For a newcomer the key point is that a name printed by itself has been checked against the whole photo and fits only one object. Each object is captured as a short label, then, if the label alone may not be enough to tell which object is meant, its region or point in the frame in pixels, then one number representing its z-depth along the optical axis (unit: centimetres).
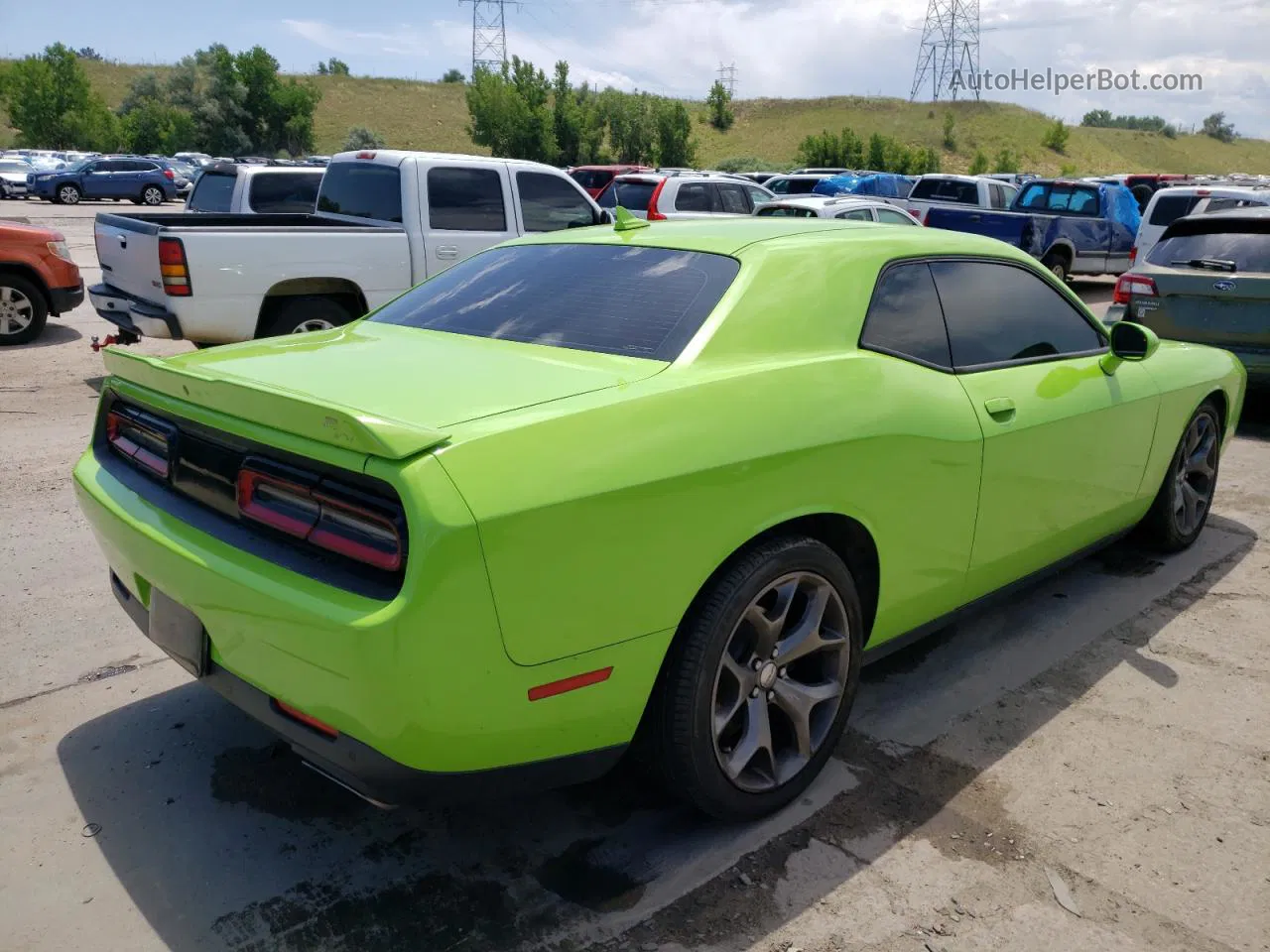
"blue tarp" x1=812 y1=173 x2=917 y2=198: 2261
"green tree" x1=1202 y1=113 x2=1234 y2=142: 11044
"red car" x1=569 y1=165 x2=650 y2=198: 2127
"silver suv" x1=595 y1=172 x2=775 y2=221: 1454
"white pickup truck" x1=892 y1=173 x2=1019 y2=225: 1955
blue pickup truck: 1495
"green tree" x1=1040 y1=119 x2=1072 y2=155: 8500
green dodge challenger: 215
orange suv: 984
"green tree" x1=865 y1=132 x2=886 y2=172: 5297
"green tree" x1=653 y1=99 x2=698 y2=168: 5959
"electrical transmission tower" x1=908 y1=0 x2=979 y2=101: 7894
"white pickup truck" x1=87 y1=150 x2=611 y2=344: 739
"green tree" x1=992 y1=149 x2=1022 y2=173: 6550
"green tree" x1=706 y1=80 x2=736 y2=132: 8969
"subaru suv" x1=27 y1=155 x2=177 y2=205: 3438
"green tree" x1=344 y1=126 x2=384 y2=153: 6693
